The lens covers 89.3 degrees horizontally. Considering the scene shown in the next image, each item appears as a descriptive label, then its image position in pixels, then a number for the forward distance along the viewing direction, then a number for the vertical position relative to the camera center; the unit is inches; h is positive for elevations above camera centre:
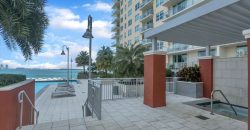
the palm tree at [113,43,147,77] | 390.3 +16.5
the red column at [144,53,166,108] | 209.8 -22.9
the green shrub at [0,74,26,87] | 163.2 -18.2
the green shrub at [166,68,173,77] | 475.6 -25.3
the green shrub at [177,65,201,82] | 290.0 -17.4
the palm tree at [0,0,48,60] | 147.4 +55.2
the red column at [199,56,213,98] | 270.3 -17.5
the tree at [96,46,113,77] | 869.3 +44.0
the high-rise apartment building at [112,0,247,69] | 637.2 +334.7
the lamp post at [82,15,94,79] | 219.5 +56.3
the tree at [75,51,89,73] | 1237.7 +70.9
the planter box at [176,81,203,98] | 271.2 -50.1
